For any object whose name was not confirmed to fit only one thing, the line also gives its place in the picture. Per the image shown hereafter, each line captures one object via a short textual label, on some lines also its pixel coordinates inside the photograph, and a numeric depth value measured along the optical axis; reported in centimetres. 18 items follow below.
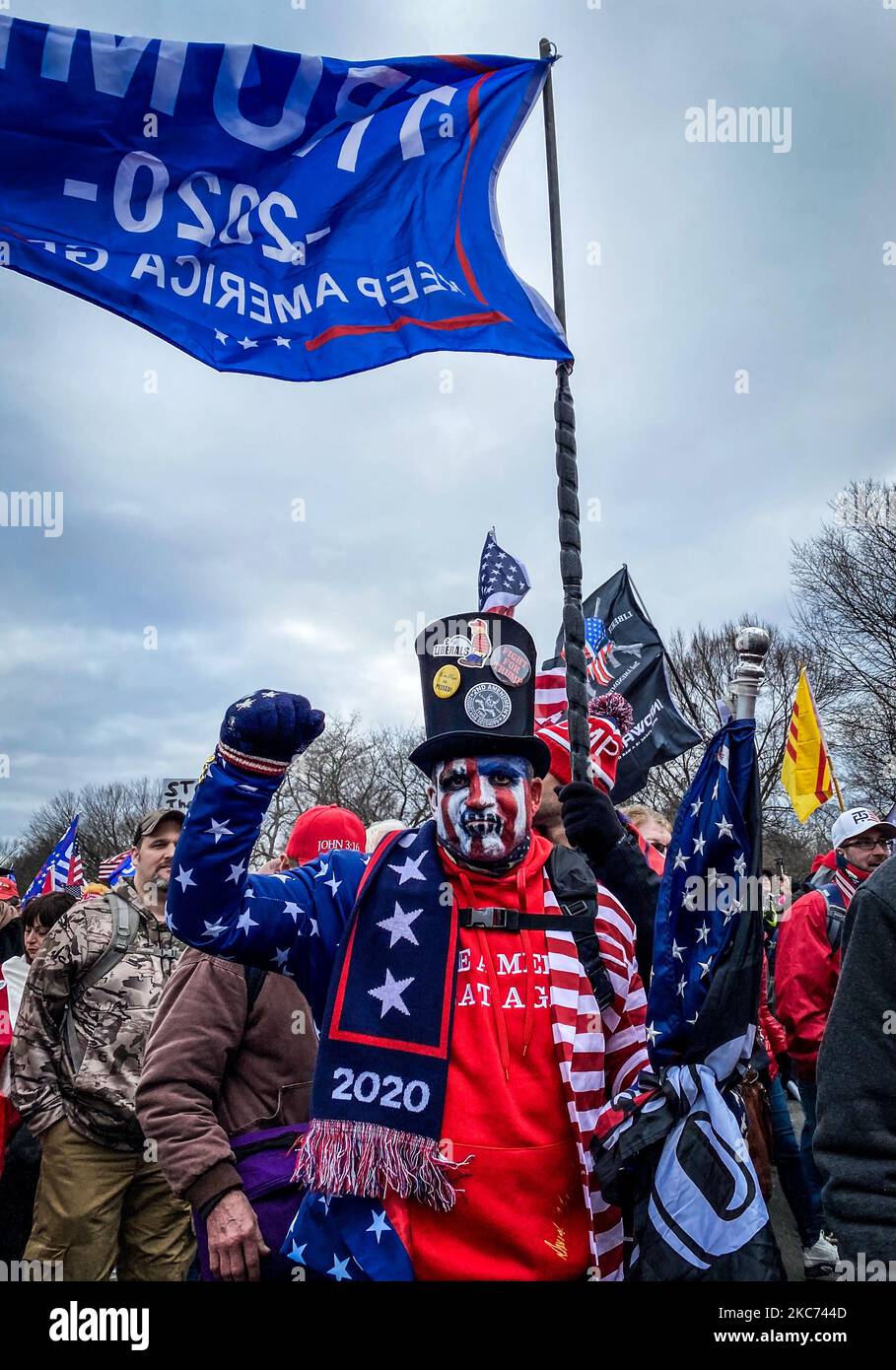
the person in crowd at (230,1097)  285
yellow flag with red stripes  1051
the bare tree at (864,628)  2336
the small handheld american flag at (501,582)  395
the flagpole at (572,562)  335
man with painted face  235
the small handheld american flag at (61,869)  1091
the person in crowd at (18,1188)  528
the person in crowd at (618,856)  311
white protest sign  350
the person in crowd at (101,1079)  436
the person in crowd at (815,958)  595
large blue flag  389
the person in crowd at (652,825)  583
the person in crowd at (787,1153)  595
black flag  718
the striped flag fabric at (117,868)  677
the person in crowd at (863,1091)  187
